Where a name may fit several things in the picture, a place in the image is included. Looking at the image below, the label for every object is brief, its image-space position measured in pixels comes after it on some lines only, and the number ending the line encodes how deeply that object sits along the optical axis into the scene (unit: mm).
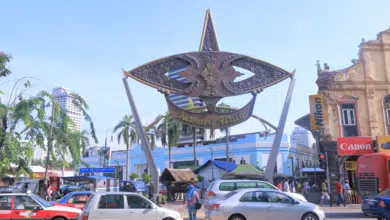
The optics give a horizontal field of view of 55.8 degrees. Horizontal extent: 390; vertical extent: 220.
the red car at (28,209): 12484
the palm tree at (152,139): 54281
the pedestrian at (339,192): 22703
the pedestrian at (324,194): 23828
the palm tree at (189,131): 46956
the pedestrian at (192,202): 14781
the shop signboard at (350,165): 26792
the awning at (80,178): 30373
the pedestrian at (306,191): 25447
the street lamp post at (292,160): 55994
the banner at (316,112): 27172
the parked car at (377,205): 13758
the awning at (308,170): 38250
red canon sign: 25719
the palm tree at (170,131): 47353
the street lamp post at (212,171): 37175
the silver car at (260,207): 12109
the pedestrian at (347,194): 24234
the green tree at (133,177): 55719
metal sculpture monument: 19328
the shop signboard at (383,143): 25406
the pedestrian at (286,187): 24172
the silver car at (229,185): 15266
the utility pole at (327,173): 25239
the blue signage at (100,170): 22375
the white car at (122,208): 10914
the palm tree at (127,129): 54094
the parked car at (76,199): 16078
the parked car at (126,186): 28375
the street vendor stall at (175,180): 31016
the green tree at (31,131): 18875
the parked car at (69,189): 28727
